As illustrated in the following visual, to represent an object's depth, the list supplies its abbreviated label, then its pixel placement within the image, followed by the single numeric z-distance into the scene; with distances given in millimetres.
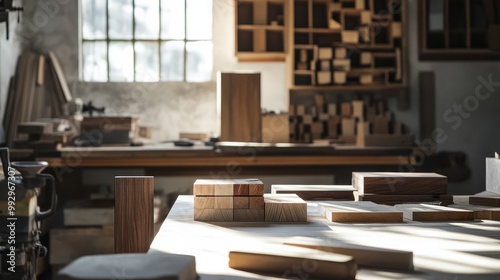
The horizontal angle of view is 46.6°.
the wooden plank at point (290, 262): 1279
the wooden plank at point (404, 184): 2439
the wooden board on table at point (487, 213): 2123
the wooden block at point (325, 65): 7047
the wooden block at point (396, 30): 7077
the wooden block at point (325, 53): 7027
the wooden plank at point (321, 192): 2604
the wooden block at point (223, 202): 2064
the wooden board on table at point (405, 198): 2438
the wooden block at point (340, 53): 7059
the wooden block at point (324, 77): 7008
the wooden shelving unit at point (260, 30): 7055
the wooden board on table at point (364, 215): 2041
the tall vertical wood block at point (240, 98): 4590
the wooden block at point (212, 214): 2062
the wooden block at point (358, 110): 7181
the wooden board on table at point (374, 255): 1388
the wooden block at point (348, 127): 7133
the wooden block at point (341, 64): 7023
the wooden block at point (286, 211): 2047
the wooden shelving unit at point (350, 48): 7031
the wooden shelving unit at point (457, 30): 7070
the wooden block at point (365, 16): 7043
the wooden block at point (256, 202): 2064
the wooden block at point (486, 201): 2326
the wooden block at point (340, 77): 7016
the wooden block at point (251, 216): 2061
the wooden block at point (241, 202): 2064
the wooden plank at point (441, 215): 2090
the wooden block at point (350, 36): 7012
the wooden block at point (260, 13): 7145
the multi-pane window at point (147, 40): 7566
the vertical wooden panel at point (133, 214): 2025
